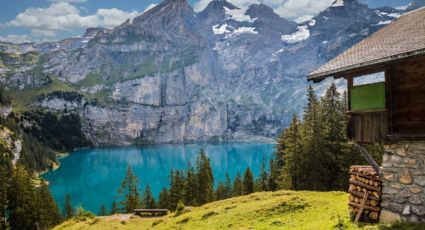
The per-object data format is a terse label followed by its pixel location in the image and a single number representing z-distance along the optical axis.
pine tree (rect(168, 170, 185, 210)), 75.19
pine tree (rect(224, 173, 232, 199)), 93.73
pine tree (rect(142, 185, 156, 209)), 80.56
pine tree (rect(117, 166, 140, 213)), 75.12
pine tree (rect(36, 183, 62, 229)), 67.81
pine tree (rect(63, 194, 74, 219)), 87.84
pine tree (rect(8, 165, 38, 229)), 66.00
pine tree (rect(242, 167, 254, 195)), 83.75
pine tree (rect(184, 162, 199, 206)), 76.00
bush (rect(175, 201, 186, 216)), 36.12
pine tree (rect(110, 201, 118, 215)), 87.39
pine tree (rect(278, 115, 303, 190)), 52.47
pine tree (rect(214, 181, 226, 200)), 89.76
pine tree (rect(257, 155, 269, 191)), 76.56
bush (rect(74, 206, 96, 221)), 40.84
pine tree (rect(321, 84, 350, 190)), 46.30
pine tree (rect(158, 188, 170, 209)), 78.17
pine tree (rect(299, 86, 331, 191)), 48.00
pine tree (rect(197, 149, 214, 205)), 78.19
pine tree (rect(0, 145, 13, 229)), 64.79
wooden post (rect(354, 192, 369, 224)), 18.23
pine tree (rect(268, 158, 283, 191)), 72.24
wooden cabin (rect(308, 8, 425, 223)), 16.17
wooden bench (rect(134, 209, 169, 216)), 39.62
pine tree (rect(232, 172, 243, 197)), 88.12
